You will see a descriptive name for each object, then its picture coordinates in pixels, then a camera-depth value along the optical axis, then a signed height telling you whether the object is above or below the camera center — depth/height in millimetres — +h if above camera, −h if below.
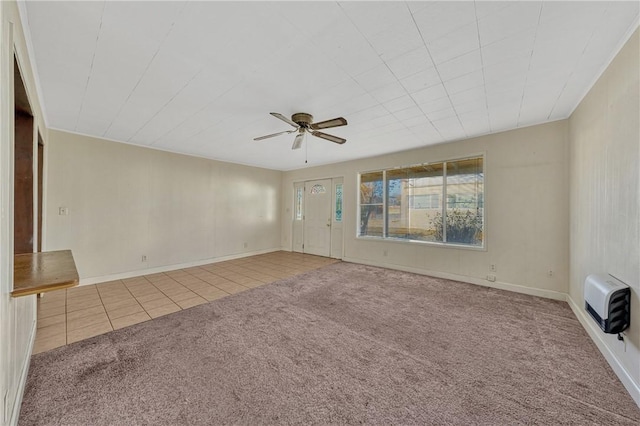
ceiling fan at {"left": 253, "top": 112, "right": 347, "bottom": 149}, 2757 +1084
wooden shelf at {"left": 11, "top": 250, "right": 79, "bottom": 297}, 1322 -408
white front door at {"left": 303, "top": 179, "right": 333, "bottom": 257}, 6570 -134
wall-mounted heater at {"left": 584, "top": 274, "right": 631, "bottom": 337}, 1801 -695
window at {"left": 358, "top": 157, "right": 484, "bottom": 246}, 4270 +217
